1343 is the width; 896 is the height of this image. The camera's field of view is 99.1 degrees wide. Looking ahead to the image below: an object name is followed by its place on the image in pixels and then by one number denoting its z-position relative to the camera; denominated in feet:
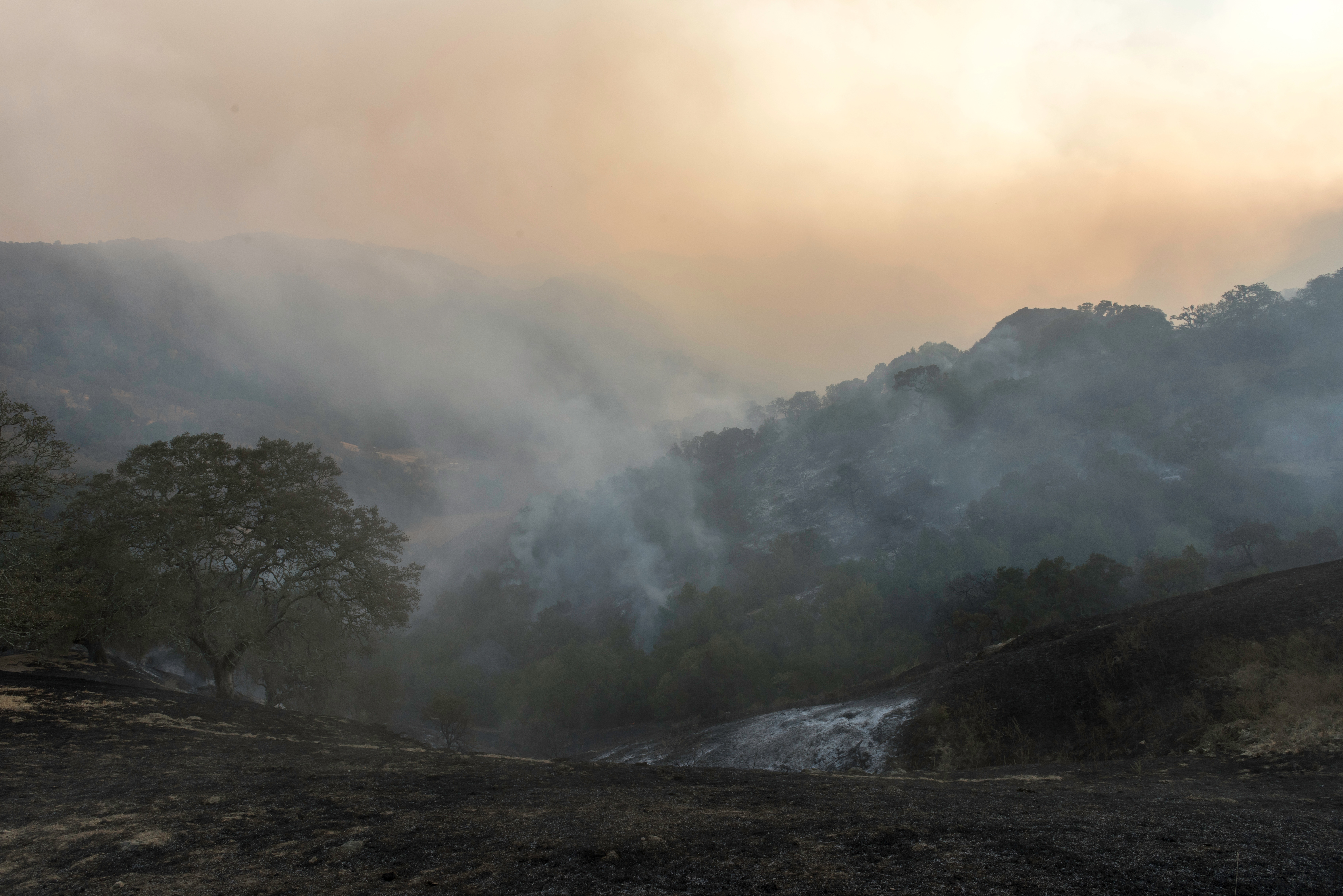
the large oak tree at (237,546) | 91.97
